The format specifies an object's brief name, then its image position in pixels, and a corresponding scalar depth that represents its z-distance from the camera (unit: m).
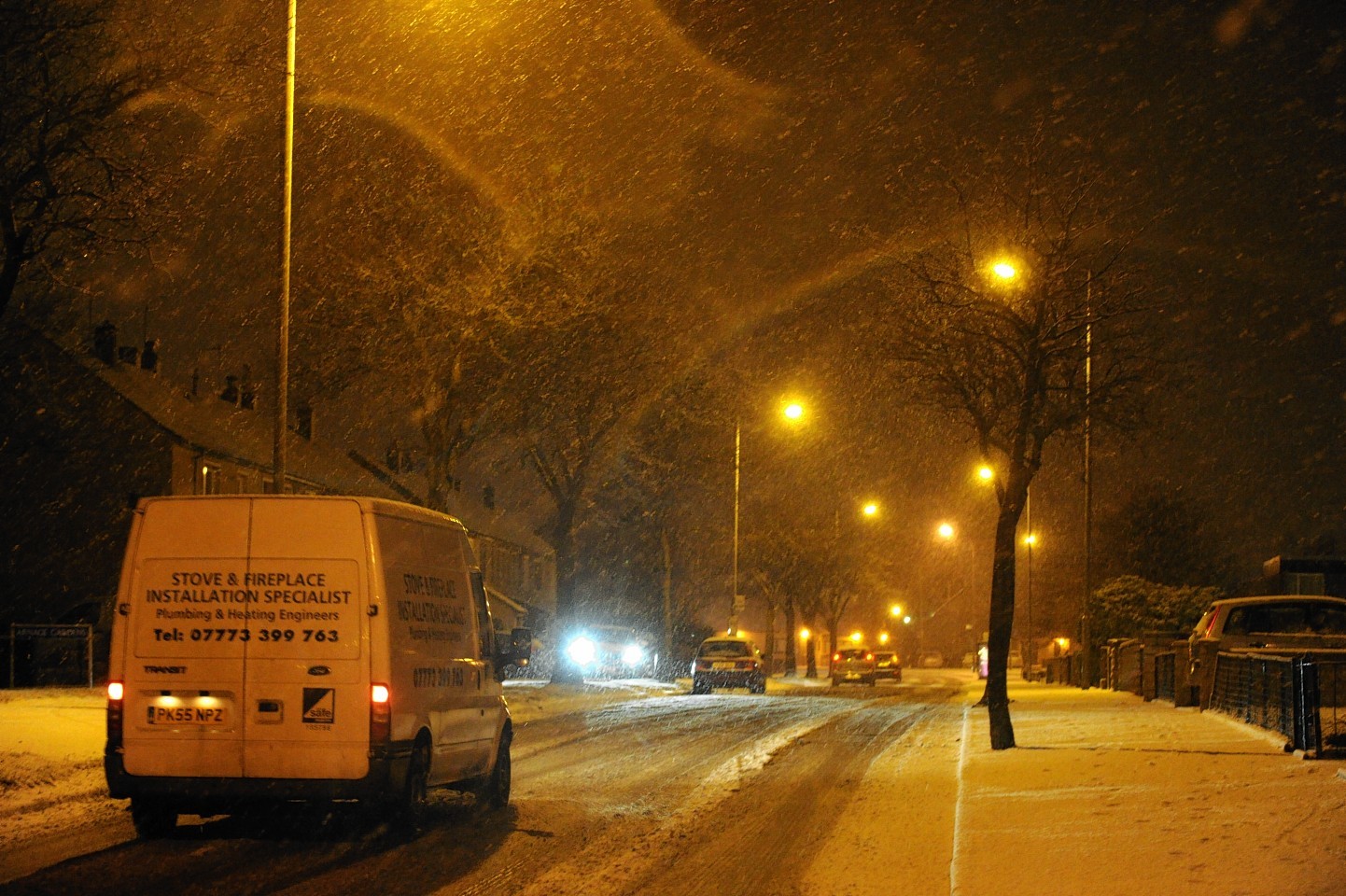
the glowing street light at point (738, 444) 41.84
